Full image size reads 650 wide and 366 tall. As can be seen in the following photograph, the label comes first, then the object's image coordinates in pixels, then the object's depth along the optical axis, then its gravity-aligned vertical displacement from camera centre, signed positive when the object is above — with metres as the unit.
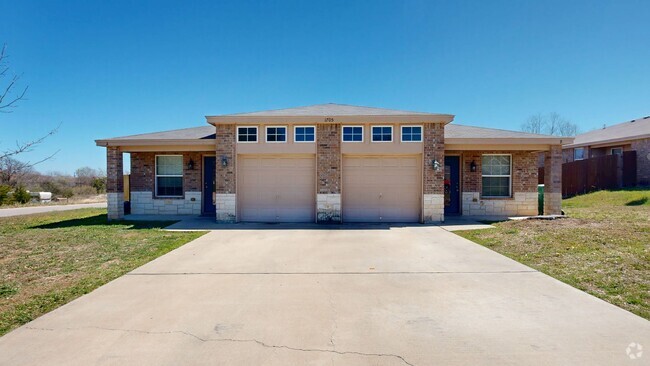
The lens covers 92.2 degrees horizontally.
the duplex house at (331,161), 10.77 +0.73
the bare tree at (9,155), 4.52 +0.40
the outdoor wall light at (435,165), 10.67 +0.57
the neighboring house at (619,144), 18.39 +2.47
